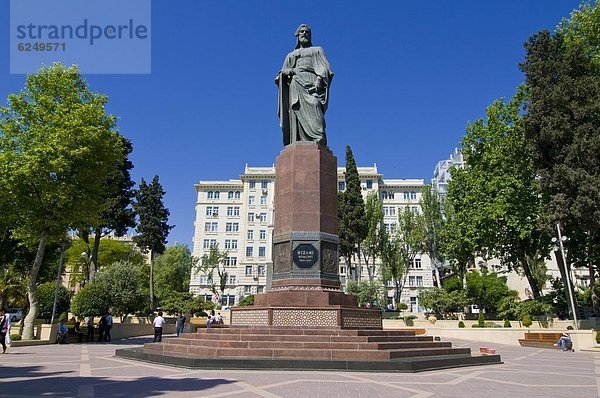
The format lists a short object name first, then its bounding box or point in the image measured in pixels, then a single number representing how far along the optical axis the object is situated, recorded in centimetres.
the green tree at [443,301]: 3719
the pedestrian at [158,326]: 2127
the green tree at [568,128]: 2364
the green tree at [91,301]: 2908
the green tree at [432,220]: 4850
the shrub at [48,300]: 2958
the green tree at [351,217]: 4491
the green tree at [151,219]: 4706
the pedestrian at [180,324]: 2691
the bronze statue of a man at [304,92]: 1611
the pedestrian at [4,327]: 1610
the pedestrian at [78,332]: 2488
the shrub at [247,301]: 4905
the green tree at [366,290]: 4419
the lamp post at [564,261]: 2510
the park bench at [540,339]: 2383
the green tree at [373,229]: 4772
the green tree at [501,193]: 3030
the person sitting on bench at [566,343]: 2147
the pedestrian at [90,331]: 2536
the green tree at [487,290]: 4468
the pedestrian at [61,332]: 2297
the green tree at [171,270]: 6269
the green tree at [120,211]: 3481
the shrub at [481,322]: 3088
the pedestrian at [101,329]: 2552
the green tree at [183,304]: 4431
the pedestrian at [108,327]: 2594
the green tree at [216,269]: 6669
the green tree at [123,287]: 3145
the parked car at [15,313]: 4986
